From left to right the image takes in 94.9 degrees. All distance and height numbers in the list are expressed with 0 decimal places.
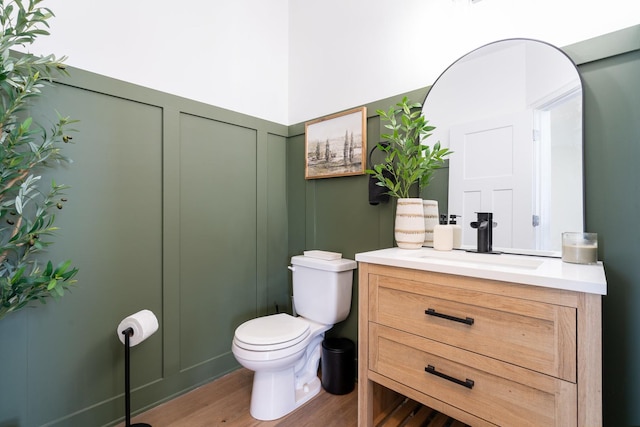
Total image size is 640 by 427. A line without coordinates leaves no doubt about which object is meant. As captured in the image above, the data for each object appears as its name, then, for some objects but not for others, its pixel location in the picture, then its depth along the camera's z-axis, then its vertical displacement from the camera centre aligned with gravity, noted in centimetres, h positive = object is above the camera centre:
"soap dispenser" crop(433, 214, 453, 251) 147 -12
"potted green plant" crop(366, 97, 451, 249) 156 +25
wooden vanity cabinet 85 -46
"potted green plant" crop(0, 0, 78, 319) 105 +18
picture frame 192 +48
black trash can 178 -95
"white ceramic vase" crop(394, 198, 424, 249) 156 -5
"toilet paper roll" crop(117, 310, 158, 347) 136 -53
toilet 150 -67
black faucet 139 -8
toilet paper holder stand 135 -72
